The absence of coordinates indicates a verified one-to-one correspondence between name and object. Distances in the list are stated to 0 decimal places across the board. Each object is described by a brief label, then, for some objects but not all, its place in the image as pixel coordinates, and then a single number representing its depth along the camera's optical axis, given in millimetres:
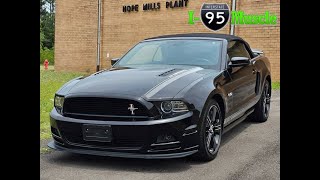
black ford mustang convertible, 4211
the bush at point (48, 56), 39469
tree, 52125
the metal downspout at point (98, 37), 19469
